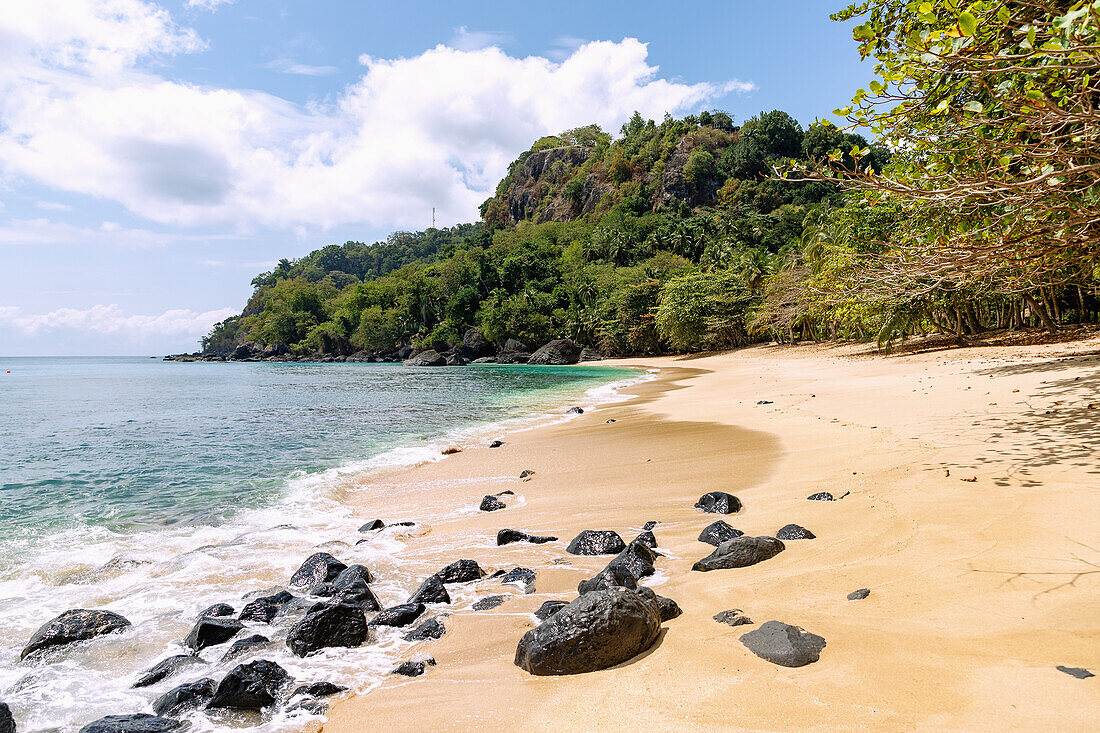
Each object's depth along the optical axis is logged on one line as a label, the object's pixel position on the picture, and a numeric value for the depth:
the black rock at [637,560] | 4.87
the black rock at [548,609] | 4.30
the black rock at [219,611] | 4.89
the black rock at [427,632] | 4.35
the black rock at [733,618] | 3.64
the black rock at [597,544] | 5.65
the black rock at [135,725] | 3.23
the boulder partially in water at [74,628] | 4.55
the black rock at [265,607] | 4.91
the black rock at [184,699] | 3.54
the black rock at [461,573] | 5.36
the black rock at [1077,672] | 2.53
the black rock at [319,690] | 3.63
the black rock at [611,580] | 4.36
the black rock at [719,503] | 6.50
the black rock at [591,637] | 3.41
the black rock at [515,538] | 6.34
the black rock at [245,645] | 4.27
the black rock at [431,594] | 4.95
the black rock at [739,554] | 4.76
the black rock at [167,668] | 4.02
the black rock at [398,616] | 4.61
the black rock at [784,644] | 3.08
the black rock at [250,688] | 3.55
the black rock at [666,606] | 3.93
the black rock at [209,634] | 4.41
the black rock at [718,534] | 5.49
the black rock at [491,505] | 8.02
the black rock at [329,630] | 4.27
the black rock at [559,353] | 68.88
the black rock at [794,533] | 5.20
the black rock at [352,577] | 5.24
